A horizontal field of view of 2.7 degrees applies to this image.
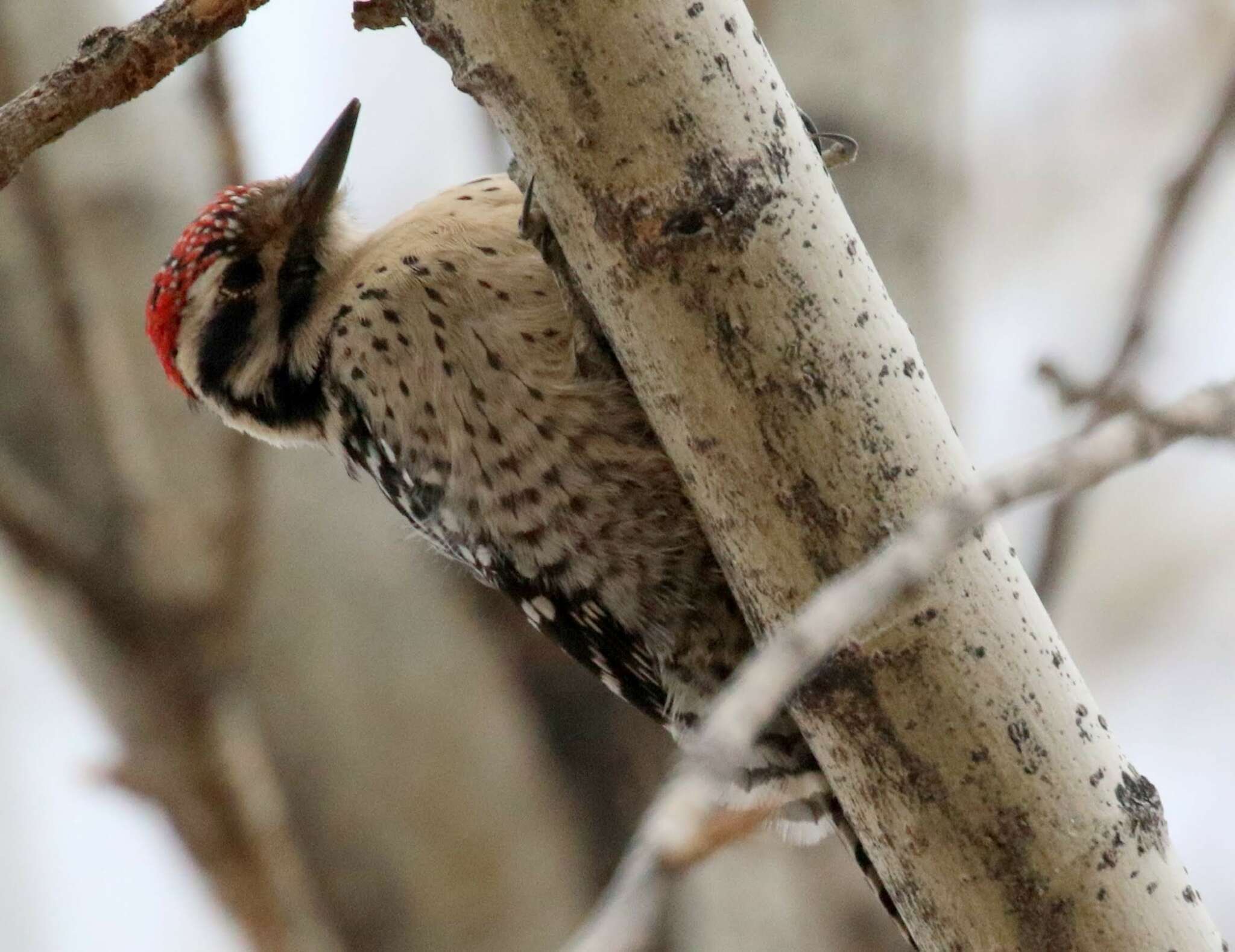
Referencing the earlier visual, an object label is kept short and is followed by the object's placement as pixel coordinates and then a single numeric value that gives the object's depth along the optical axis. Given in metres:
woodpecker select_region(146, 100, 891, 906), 3.70
